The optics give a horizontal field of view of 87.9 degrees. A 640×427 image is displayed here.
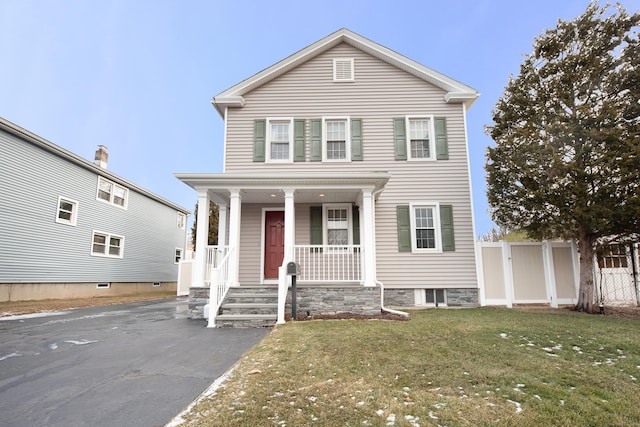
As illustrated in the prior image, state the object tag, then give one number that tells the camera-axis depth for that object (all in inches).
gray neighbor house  439.2
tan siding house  362.3
